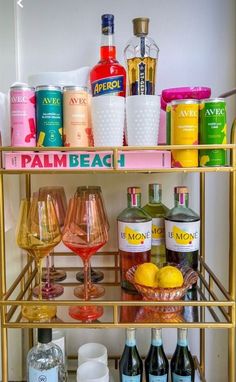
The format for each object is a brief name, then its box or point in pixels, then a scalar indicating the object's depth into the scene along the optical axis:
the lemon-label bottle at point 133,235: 0.86
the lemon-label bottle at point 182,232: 0.86
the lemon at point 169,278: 0.80
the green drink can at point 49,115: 0.76
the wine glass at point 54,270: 0.91
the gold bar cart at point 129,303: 0.75
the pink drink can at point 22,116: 0.76
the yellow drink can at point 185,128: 0.76
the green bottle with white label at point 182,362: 0.94
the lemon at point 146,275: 0.81
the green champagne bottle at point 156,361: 0.93
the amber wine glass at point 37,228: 0.81
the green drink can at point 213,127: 0.75
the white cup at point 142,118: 0.77
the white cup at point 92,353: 0.96
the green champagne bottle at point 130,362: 0.92
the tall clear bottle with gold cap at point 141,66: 0.85
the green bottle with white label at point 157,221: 0.94
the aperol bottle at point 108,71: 0.82
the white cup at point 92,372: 0.87
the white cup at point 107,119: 0.76
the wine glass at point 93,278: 0.89
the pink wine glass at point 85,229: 0.82
